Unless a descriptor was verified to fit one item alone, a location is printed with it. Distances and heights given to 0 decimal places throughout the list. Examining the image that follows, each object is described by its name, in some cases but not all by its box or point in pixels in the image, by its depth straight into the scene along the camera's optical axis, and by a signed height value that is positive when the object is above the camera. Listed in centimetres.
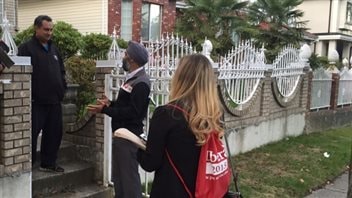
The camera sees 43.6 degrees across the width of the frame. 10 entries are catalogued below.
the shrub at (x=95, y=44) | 1079 +32
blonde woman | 250 -37
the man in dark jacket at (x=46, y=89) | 442 -35
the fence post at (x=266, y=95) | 857 -63
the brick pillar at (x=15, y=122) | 379 -59
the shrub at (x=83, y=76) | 713 -33
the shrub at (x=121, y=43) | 1098 +36
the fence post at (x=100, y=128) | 511 -83
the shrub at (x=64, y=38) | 973 +37
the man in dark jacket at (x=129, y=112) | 393 -48
